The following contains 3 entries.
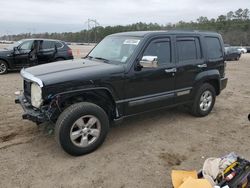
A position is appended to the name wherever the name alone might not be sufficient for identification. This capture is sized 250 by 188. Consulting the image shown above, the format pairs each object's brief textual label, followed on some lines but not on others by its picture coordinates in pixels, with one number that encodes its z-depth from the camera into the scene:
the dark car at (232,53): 17.64
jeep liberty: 2.84
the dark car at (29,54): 8.39
